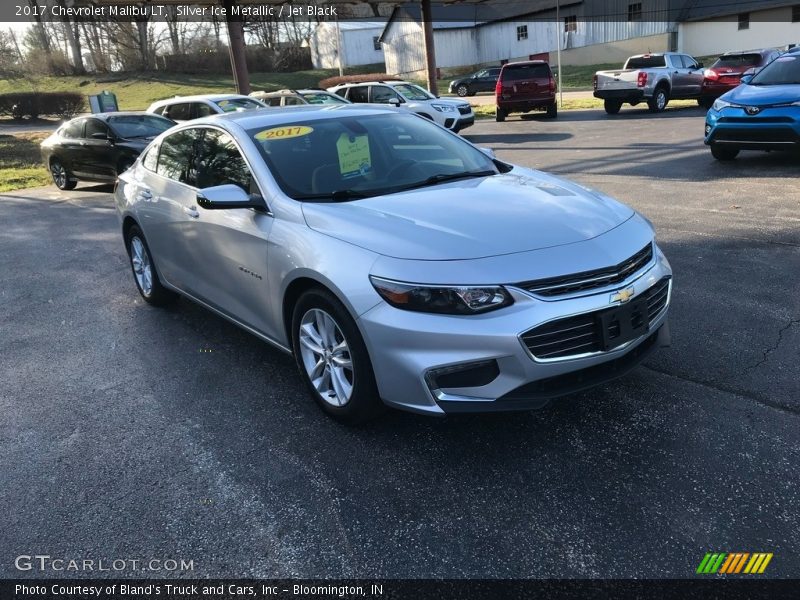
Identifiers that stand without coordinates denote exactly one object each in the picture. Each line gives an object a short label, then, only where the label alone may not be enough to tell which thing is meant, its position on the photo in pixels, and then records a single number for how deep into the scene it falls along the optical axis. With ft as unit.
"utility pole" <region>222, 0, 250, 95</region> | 59.11
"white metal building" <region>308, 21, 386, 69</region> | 194.08
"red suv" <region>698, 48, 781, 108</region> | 68.69
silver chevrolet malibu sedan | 9.66
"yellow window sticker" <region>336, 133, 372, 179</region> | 13.37
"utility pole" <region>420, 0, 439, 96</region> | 79.97
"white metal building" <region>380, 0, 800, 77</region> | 137.18
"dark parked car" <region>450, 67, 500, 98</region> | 129.18
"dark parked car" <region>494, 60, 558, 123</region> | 66.90
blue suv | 30.83
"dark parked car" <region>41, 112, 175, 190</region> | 40.37
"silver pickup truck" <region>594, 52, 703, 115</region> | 66.03
